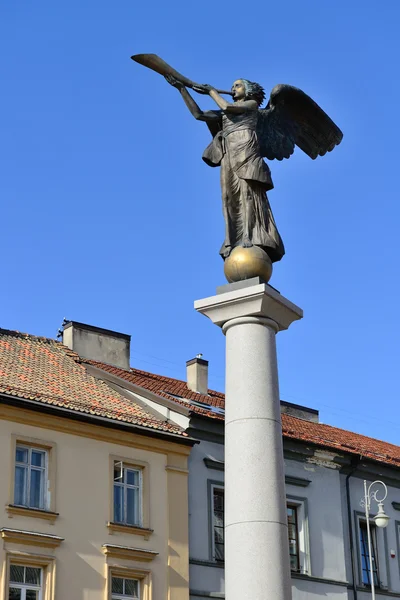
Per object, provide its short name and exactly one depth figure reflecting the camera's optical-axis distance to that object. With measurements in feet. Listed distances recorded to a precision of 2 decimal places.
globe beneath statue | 38.40
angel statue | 39.83
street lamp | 73.00
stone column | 33.73
